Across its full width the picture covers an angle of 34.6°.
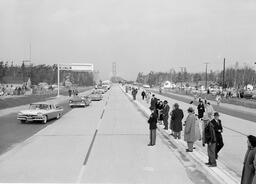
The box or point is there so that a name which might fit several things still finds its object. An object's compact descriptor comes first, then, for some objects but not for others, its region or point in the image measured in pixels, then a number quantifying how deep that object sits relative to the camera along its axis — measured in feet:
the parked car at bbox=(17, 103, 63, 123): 76.33
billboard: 256.32
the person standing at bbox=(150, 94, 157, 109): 79.20
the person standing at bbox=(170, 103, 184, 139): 51.62
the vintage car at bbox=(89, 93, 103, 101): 176.99
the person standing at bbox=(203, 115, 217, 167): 34.55
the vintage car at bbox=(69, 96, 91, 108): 129.29
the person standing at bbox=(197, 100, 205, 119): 81.51
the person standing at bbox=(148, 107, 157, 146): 48.93
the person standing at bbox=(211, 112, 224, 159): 35.47
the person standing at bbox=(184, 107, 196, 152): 42.11
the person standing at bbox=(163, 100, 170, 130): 63.89
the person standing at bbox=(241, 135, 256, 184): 23.77
